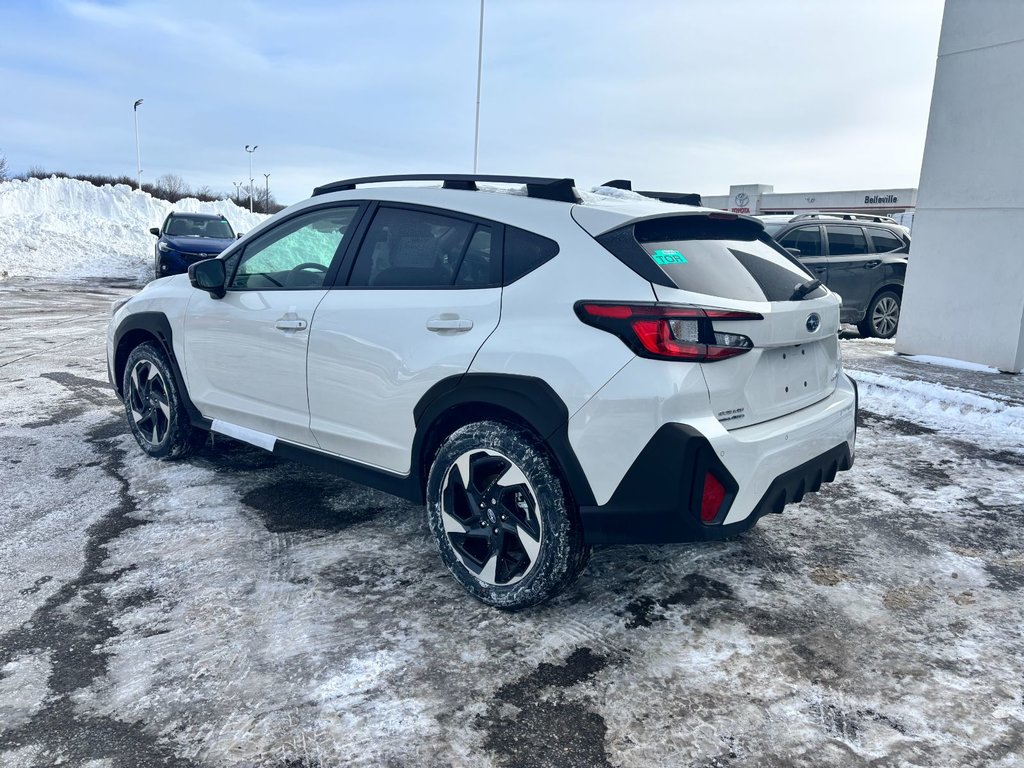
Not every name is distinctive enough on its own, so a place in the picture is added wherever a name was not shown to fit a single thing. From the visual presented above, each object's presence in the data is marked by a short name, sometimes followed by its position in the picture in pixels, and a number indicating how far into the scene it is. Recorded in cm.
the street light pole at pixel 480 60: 1978
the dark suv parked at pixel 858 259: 1089
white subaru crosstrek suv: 273
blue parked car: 1616
